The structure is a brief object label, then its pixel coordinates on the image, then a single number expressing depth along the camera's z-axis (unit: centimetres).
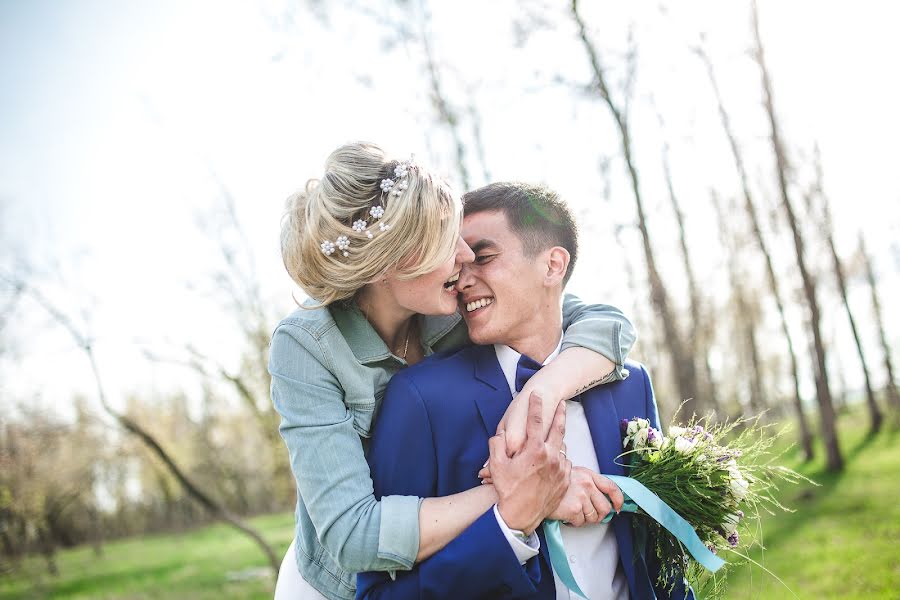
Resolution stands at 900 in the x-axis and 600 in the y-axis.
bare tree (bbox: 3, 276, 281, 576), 730
